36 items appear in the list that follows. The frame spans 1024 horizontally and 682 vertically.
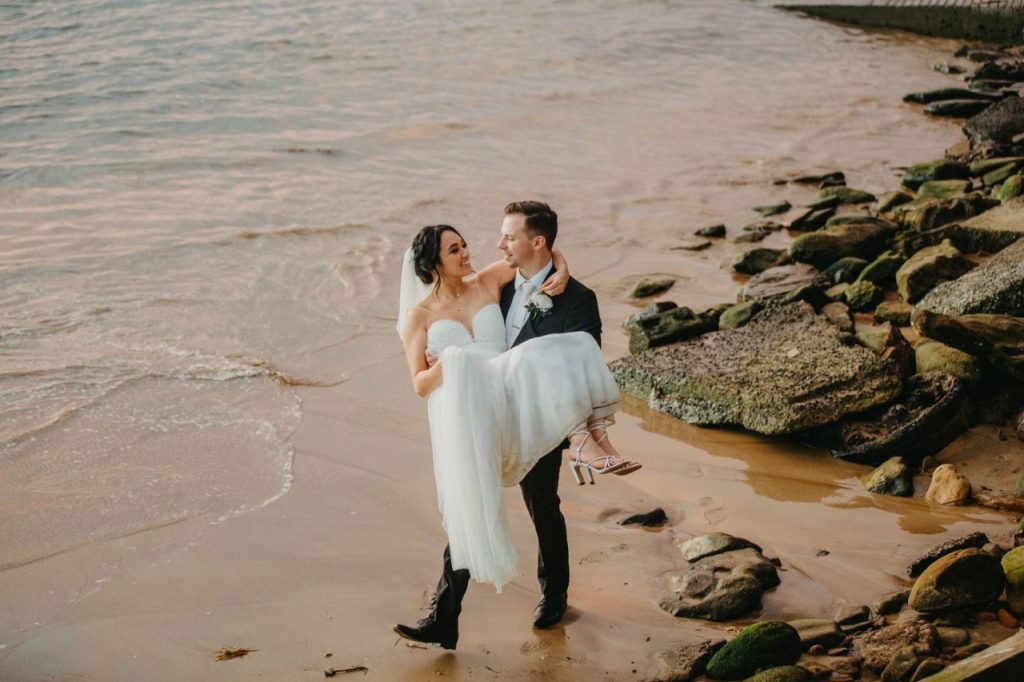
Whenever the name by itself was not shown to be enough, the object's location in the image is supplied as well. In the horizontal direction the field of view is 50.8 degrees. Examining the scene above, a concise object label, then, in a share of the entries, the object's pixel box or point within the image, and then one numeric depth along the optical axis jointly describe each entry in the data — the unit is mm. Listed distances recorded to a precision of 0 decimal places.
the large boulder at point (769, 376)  7227
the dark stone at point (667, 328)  8812
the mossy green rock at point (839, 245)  10414
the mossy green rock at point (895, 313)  8852
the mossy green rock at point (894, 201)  12492
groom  5117
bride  4809
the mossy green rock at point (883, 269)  9641
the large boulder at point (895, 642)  4824
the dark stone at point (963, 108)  18688
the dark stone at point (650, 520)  6508
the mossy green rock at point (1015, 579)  5100
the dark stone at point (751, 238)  12180
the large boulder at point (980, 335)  7195
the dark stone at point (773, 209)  13273
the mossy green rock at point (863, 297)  9305
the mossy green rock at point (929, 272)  9148
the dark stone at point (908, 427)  6969
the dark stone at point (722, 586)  5504
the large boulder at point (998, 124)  15445
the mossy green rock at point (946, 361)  7301
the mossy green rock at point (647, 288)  10648
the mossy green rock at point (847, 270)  10000
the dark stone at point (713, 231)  12586
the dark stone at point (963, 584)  5141
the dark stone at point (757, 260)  10930
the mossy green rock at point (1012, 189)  11344
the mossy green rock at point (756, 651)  4871
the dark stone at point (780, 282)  9836
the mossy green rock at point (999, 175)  12516
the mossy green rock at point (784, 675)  4641
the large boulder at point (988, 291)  7930
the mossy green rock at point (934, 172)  13406
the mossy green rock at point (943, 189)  12234
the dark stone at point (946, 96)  19469
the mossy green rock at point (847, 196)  13117
